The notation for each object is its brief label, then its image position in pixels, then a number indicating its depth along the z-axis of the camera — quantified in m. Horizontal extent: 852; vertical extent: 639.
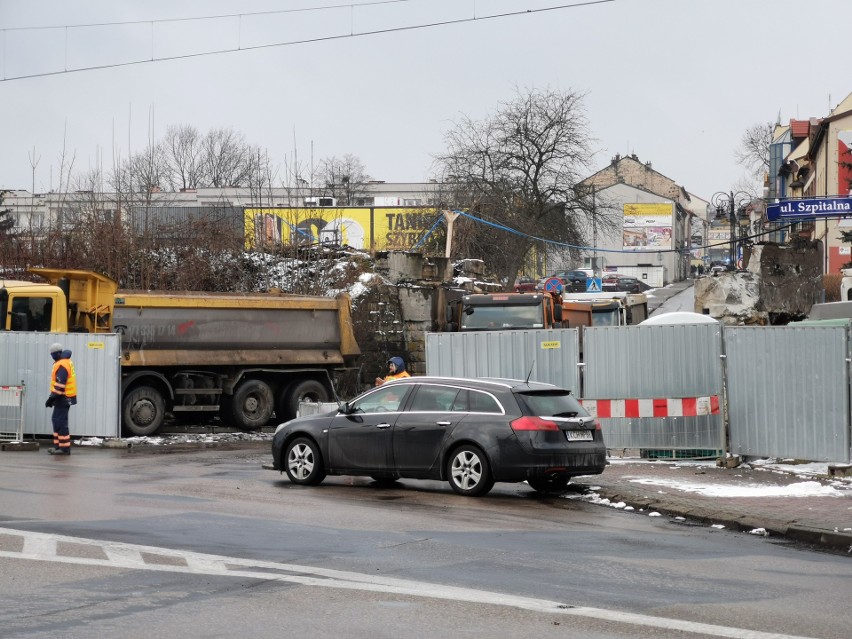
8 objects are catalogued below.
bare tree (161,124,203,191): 94.81
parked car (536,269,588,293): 74.75
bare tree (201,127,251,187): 96.12
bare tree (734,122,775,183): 116.35
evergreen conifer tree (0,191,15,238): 44.72
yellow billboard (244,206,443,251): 36.53
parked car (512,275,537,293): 60.83
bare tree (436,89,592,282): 64.12
